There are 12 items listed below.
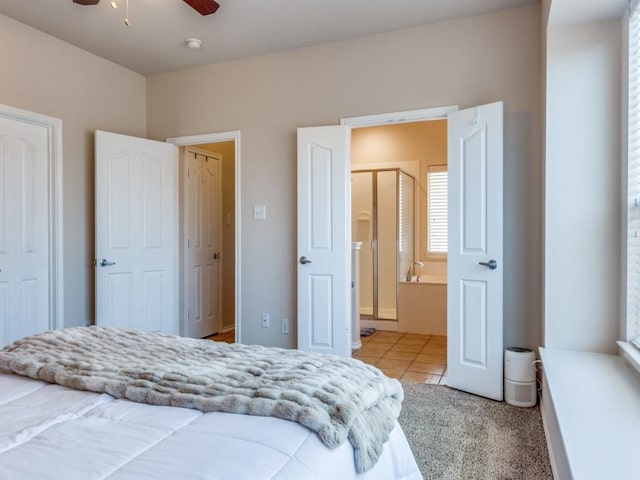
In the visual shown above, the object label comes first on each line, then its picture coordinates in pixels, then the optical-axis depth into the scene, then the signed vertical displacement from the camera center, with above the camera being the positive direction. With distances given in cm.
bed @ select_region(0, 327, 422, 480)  94 -48
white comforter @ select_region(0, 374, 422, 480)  90 -48
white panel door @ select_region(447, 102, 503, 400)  304 -13
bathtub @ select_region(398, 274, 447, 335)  499 -84
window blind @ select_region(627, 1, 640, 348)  226 +26
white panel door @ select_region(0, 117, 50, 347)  331 +1
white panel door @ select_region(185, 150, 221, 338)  478 -11
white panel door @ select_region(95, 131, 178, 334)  385 +0
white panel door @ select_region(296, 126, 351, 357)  366 -6
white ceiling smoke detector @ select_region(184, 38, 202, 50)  369 +158
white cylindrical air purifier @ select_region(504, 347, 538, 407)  291 -96
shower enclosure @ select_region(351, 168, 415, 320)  540 +0
